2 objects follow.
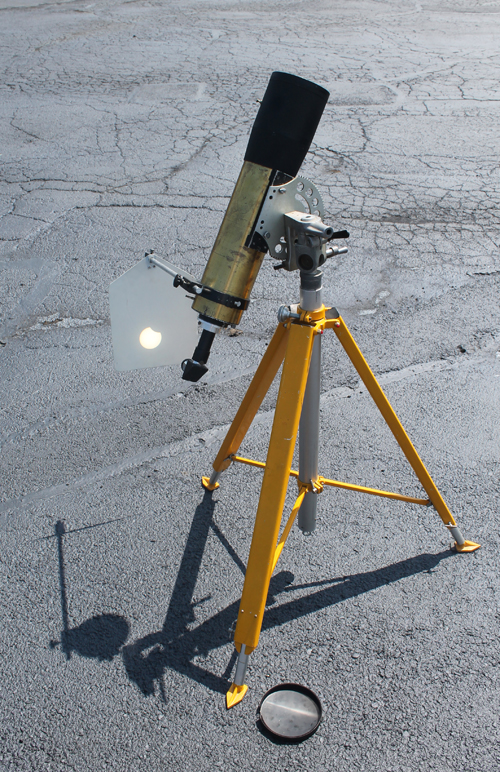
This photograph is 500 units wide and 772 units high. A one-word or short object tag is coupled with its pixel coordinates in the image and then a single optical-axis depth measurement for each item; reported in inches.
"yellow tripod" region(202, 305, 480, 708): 70.3
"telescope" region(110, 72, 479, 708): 69.5
